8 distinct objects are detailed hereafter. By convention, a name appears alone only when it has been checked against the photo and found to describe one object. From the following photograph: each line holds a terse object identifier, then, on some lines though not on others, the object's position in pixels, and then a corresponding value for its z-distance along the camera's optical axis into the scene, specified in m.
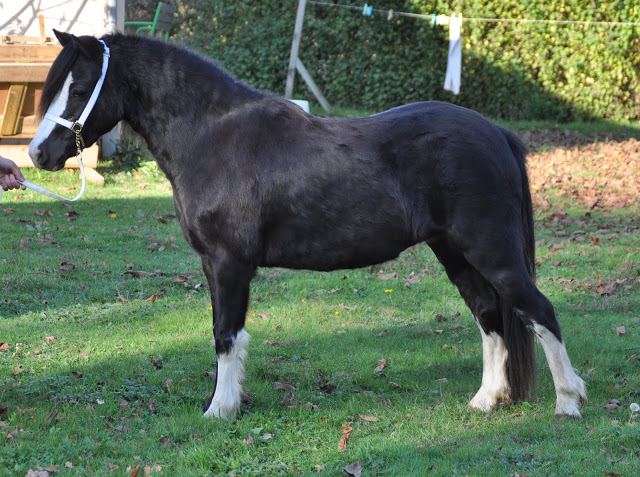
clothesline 30.75
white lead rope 9.71
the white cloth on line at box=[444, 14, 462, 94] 29.22
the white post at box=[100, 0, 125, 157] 24.17
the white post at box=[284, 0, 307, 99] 30.37
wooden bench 21.59
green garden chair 36.87
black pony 9.27
